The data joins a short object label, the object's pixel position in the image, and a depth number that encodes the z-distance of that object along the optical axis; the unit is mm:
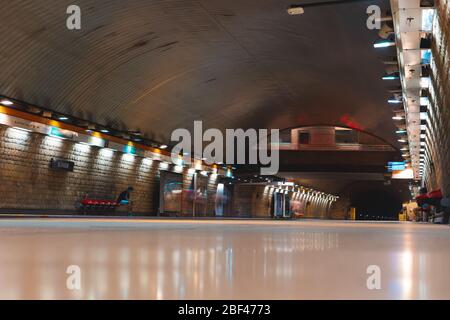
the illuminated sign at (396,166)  44409
